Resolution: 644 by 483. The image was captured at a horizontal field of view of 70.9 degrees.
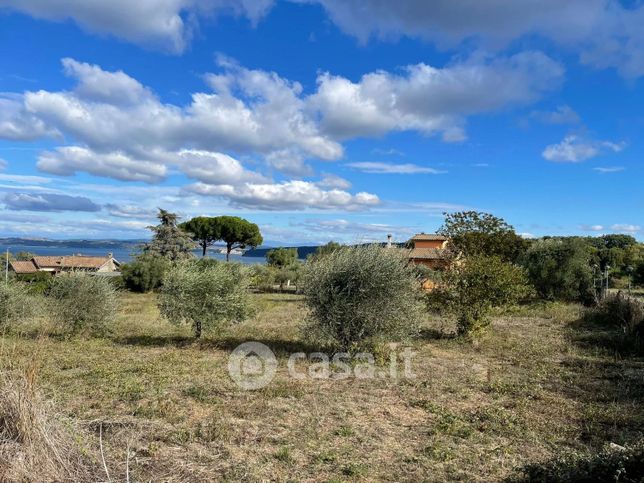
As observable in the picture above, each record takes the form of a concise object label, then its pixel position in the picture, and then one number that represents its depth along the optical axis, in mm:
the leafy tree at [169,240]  42750
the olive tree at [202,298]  12555
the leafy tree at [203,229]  49250
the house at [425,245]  35106
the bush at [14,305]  13898
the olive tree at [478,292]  13203
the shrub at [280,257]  47750
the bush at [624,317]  12410
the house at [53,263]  53734
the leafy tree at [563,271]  23016
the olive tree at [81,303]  13828
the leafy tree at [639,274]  30606
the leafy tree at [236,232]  49250
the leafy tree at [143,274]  35281
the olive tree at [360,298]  10250
